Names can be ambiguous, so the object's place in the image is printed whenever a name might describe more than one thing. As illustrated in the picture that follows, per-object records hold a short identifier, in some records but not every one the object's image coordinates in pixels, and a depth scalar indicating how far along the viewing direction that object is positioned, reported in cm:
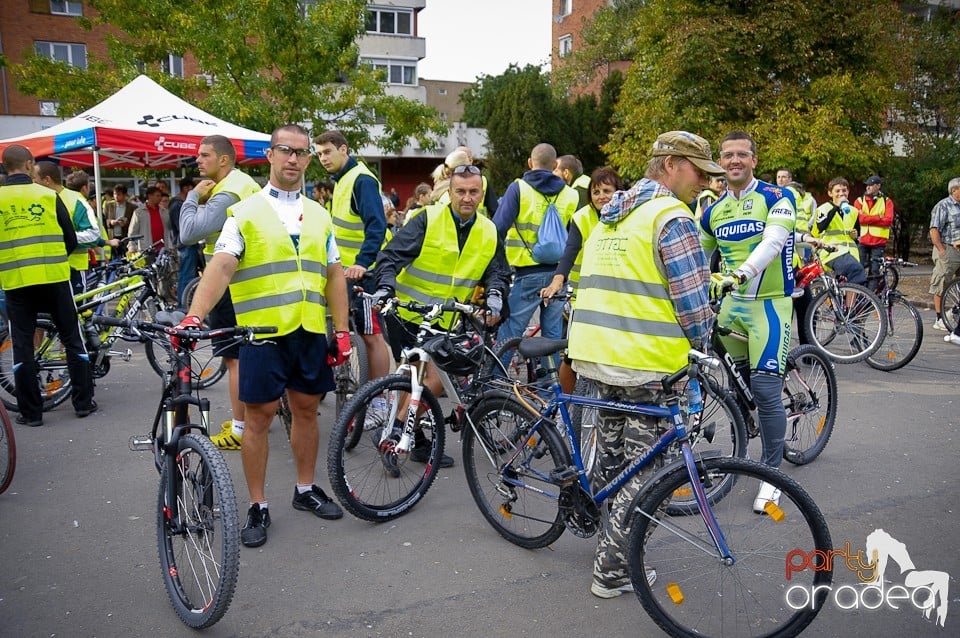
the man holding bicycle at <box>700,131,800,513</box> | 439
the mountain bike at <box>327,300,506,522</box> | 407
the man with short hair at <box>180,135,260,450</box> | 500
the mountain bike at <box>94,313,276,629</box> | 307
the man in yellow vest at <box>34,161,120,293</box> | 695
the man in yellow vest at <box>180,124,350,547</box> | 383
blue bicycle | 294
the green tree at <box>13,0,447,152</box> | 1608
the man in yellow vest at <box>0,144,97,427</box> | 586
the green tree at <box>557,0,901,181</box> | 1703
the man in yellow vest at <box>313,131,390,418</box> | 564
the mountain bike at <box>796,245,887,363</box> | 780
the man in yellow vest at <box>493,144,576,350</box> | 620
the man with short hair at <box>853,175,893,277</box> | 1141
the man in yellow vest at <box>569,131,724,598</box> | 309
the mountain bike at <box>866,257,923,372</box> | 768
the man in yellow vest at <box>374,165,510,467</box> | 475
